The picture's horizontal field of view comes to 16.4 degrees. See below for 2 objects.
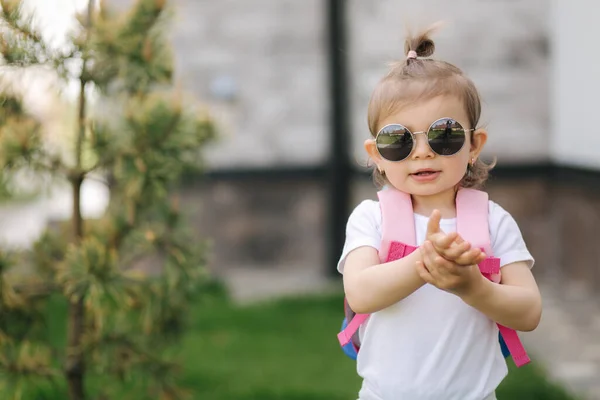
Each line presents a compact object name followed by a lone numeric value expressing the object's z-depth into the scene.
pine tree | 3.22
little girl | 2.48
